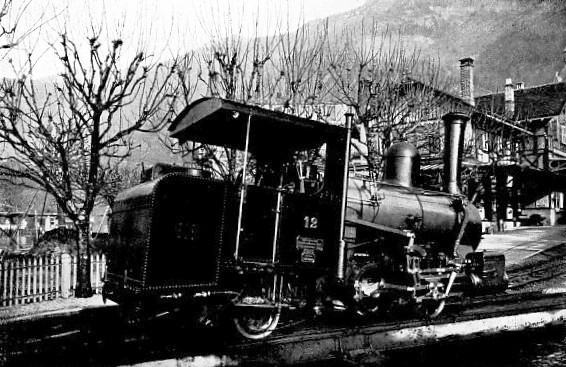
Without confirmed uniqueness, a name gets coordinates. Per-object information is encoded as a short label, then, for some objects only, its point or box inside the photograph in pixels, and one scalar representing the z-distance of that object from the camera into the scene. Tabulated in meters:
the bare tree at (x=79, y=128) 11.16
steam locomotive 6.10
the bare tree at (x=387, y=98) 18.25
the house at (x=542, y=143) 30.56
